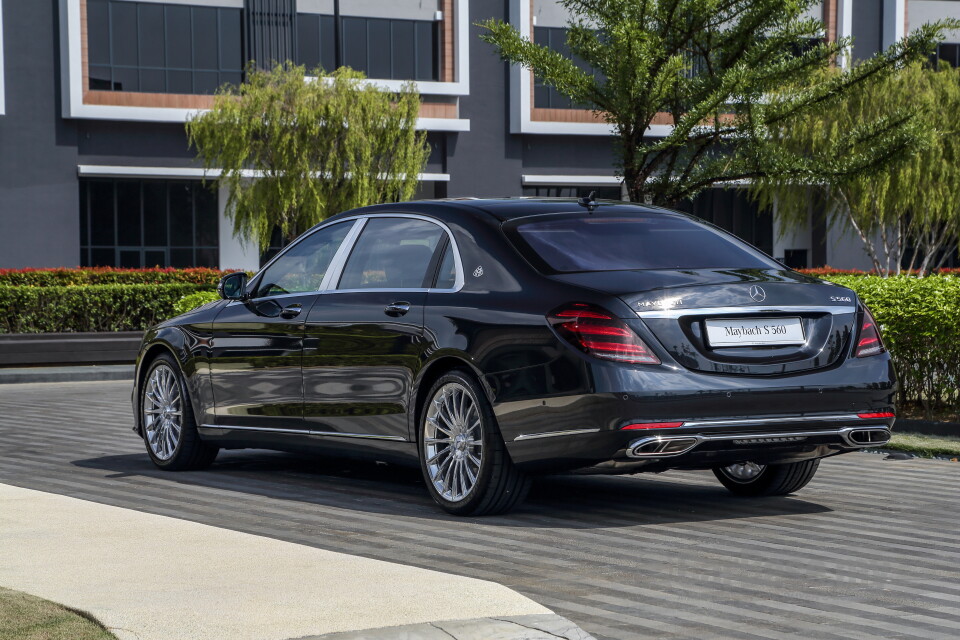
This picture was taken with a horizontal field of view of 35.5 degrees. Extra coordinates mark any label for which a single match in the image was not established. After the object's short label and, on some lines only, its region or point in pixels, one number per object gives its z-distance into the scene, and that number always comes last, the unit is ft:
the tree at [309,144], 107.55
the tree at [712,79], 52.08
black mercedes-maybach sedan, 24.17
